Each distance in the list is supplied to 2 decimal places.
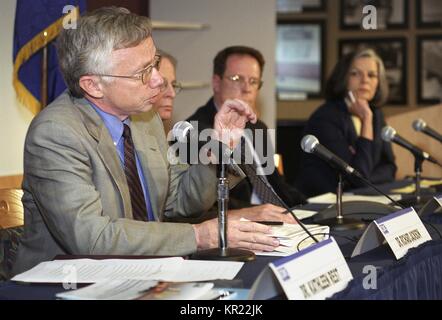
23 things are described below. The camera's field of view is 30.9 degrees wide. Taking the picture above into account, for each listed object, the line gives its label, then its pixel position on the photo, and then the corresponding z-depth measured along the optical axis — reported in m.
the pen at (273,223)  2.79
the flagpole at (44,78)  4.13
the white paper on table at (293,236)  2.34
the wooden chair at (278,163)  4.59
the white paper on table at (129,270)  1.91
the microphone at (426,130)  3.73
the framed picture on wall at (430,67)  8.31
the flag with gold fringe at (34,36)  4.03
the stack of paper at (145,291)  1.62
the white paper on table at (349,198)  3.76
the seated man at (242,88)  4.23
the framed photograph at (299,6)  8.57
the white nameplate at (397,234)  2.23
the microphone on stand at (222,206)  2.18
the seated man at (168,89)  3.78
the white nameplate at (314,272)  1.66
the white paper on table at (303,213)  3.10
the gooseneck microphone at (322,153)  2.70
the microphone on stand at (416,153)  3.52
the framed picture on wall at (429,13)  8.34
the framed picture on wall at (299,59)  8.59
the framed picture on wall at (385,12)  8.35
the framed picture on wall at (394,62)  8.42
